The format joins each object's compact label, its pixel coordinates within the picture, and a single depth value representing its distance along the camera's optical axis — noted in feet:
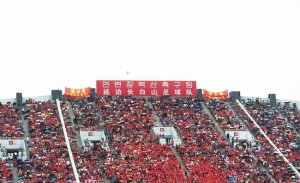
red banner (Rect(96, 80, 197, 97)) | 479.82
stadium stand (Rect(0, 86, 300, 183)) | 396.57
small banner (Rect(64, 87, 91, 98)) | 473.26
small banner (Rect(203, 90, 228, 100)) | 493.36
